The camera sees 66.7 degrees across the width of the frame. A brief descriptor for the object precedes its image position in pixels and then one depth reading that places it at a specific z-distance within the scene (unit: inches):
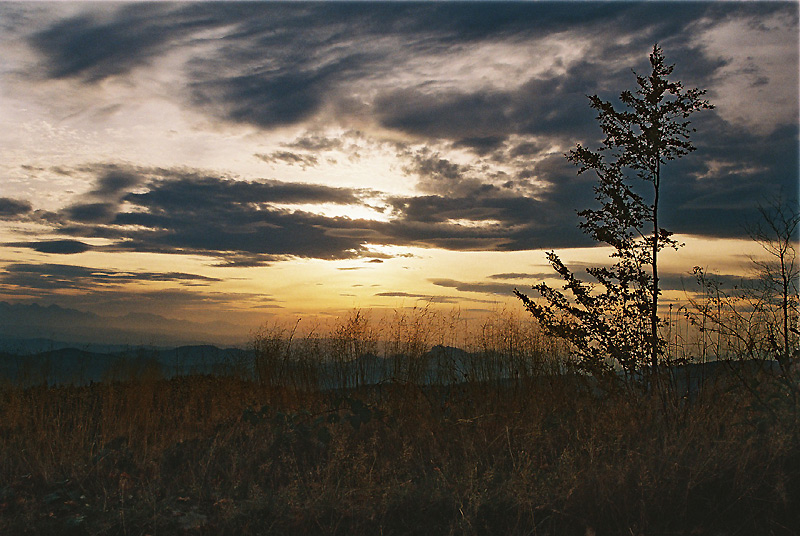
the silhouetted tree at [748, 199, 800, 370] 240.5
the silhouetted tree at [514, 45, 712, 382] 277.6
